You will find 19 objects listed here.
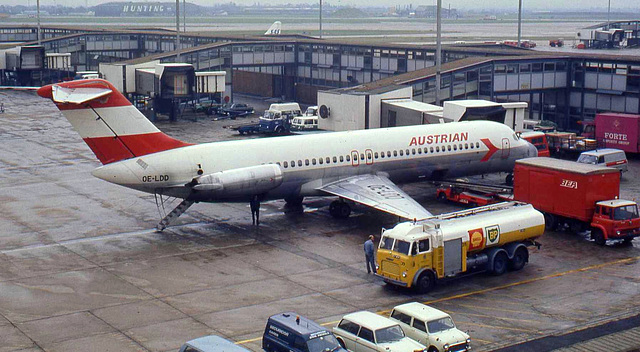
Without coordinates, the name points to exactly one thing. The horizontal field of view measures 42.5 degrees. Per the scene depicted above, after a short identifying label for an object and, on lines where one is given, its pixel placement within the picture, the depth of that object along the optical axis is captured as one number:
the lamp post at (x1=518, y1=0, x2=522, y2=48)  82.81
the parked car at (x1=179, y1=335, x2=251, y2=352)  21.38
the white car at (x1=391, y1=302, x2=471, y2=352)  23.89
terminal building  65.06
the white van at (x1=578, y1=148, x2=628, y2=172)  50.84
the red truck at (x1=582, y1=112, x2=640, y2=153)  58.78
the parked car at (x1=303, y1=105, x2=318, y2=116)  77.25
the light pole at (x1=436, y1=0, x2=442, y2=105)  53.56
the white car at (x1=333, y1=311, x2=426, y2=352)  23.12
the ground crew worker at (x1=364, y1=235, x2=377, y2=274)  32.22
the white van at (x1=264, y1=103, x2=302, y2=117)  76.83
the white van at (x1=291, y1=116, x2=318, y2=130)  72.82
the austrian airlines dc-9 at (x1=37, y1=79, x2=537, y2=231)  36.69
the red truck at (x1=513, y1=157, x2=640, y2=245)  36.41
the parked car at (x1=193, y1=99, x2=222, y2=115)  86.25
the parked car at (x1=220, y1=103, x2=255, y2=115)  83.50
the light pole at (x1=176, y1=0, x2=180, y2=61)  82.50
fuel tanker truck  29.81
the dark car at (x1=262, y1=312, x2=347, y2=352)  22.36
